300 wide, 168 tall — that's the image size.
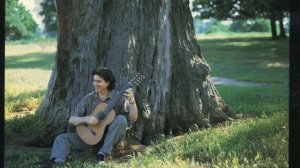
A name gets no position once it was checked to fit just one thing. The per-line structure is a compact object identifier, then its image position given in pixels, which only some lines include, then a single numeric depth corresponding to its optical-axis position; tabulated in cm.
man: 644
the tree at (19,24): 2830
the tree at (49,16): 4610
